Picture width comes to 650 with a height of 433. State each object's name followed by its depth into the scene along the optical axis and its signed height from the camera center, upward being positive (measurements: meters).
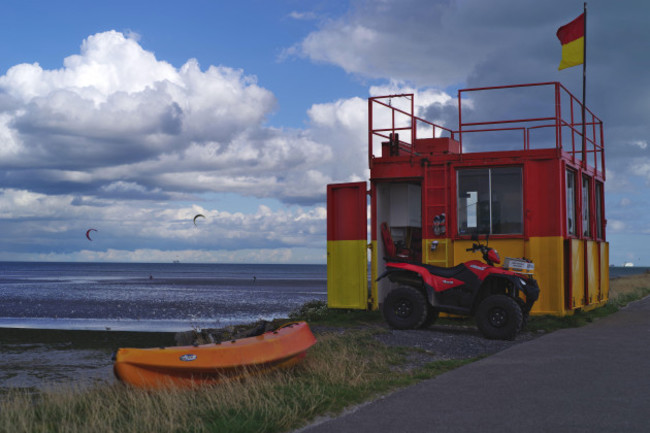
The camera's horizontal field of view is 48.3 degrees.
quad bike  13.62 -1.17
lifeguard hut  16.09 +0.58
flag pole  19.19 +3.86
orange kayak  8.99 -1.58
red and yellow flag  19.44 +5.23
